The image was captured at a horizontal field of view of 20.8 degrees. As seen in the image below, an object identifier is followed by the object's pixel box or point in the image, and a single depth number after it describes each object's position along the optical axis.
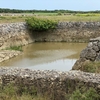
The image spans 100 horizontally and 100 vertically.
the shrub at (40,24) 31.79
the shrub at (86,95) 7.52
